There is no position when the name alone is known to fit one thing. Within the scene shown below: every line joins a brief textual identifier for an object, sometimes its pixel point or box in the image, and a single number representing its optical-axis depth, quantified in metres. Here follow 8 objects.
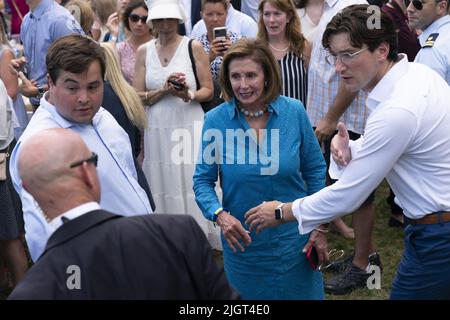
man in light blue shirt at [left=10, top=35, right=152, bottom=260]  3.56
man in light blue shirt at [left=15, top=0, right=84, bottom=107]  6.39
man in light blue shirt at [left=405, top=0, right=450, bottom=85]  5.25
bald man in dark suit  2.30
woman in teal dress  3.86
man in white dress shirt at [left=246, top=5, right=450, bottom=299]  3.24
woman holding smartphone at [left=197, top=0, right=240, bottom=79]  6.33
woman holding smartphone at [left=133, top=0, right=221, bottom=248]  5.94
